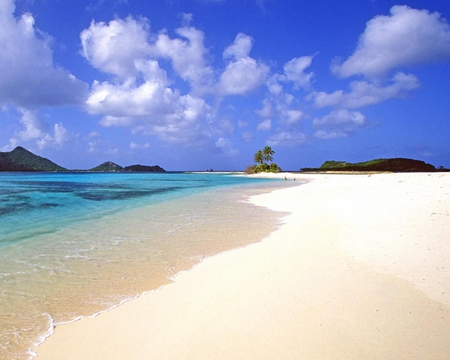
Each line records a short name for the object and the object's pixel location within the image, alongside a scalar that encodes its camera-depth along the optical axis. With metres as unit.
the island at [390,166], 118.69
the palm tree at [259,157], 111.16
